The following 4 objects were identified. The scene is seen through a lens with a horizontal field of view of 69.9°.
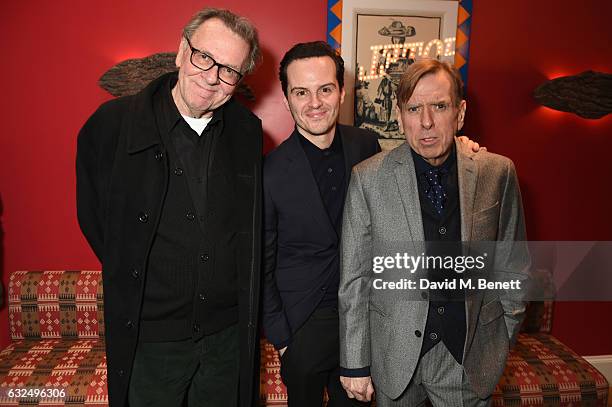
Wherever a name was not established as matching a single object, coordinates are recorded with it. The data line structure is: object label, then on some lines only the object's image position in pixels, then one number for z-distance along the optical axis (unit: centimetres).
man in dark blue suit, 179
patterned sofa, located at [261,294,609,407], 254
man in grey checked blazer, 153
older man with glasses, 164
